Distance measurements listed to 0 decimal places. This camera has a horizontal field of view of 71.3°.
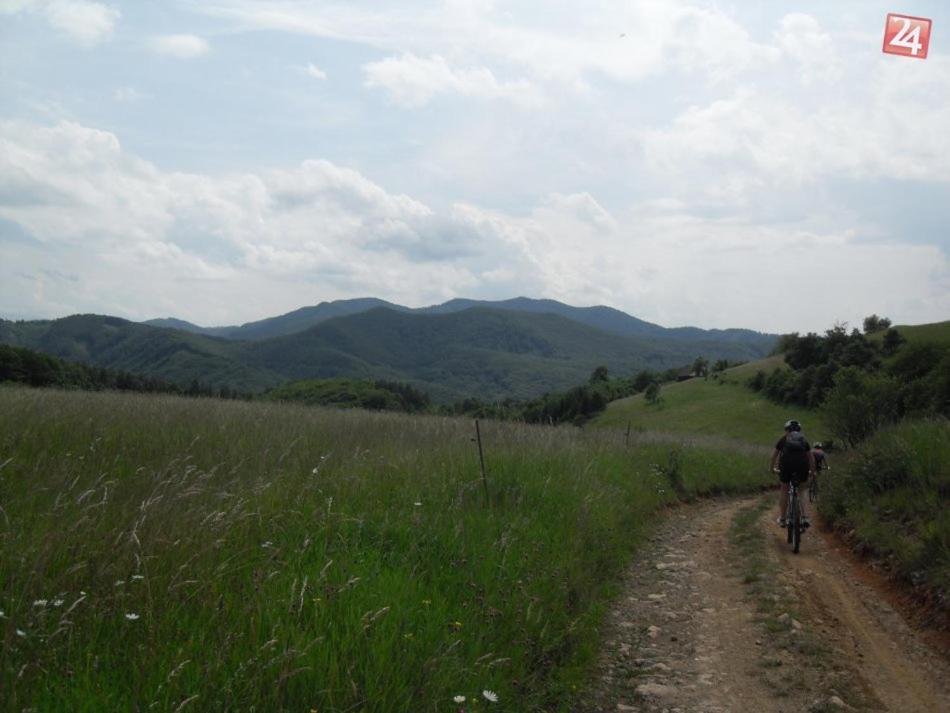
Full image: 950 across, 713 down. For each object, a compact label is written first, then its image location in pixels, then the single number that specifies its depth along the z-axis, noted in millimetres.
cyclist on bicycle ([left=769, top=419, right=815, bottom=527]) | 12008
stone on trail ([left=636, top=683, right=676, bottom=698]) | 5277
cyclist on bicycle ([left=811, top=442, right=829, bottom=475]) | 16367
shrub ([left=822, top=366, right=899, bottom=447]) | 29828
